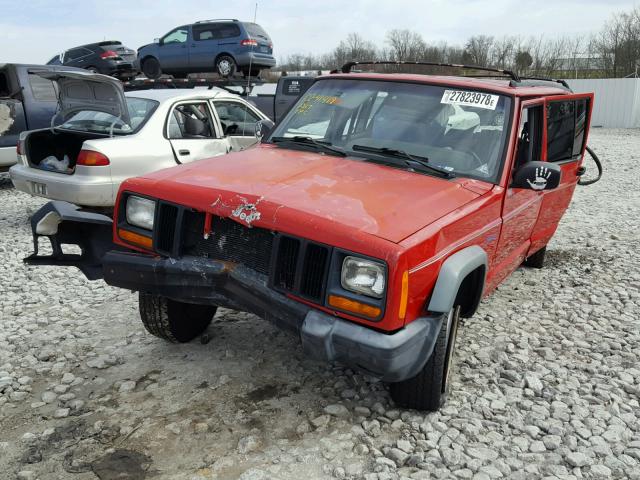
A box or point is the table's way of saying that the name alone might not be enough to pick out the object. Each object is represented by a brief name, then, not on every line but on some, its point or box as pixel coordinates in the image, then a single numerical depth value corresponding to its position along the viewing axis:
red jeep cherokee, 2.73
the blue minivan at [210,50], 15.96
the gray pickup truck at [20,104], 8.63
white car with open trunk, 6.33
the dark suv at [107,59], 17.55
